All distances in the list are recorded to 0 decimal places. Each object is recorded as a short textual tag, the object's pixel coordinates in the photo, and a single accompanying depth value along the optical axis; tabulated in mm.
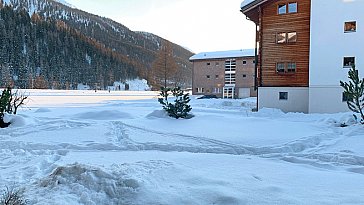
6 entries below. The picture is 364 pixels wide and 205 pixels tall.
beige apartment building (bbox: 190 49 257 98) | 49750
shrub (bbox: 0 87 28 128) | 11950
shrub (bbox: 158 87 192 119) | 14062
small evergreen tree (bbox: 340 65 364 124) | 12062
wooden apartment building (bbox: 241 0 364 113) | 19000
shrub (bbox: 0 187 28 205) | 3458
